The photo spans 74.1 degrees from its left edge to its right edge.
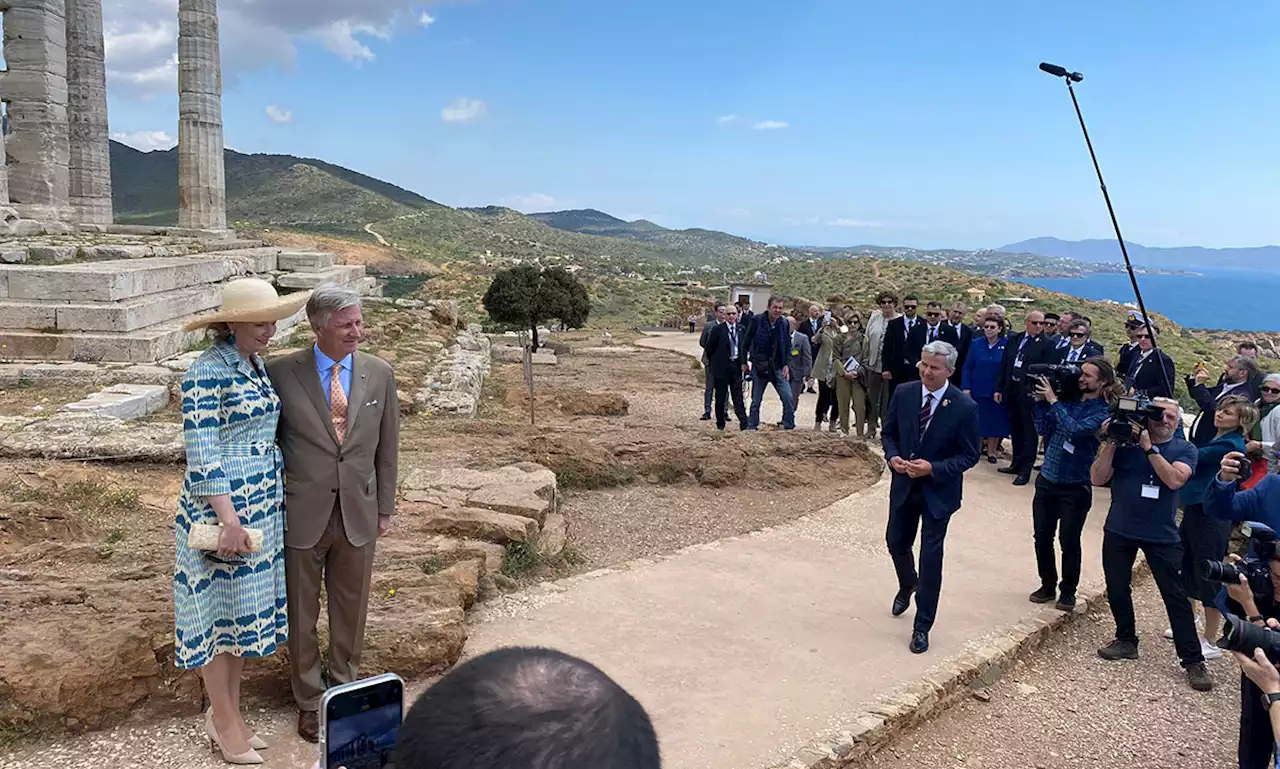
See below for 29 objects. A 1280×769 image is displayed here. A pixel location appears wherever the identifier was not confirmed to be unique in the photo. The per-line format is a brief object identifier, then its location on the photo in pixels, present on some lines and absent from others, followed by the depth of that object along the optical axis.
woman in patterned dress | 3.14
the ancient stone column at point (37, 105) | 17.81
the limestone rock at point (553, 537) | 6.32
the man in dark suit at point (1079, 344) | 8.89
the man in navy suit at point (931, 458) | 5.09
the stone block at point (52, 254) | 12.66
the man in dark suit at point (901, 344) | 10.35
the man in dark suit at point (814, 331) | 12.55
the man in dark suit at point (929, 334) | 10.21
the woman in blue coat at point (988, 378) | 10.02
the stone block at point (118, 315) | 9.90
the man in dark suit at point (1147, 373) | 8.12
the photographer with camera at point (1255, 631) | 2.98
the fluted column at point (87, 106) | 21.78
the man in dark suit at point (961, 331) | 10.23
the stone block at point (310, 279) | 18.69
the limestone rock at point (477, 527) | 6.01
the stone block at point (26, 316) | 9.81
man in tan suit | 3.45
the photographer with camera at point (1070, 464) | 5.57
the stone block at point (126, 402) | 7.46
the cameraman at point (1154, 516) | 4.97
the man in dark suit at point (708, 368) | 11.70
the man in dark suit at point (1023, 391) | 9.44
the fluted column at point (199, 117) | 21.14
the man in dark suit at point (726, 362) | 11.62
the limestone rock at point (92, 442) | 6.12
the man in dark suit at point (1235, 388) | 7.32
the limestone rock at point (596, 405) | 14.23
